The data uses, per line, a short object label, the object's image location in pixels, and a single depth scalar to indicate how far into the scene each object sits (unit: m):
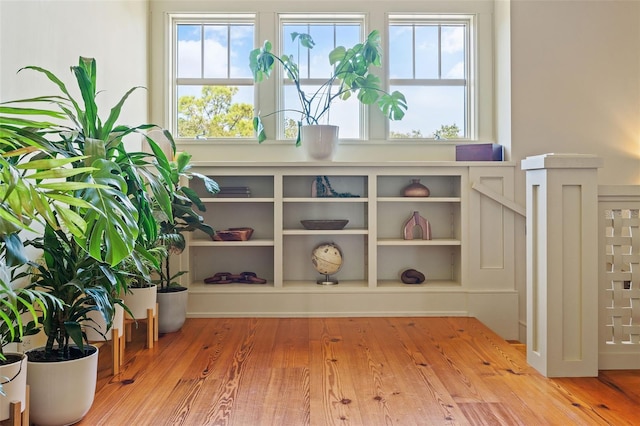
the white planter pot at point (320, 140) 3.50
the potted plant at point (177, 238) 2.78
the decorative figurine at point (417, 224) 3.61
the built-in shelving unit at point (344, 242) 3.43
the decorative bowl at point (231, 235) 3.46
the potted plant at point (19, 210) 0.93
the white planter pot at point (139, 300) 2.57
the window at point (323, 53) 3.91
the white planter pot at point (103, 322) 2.23
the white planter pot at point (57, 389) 1.64
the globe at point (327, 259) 3.53
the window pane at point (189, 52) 3.93
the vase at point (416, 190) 3.58
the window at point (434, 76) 3.95
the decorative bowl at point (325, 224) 3.50
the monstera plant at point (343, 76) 3.45
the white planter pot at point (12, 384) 1.43
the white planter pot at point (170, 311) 2.94
